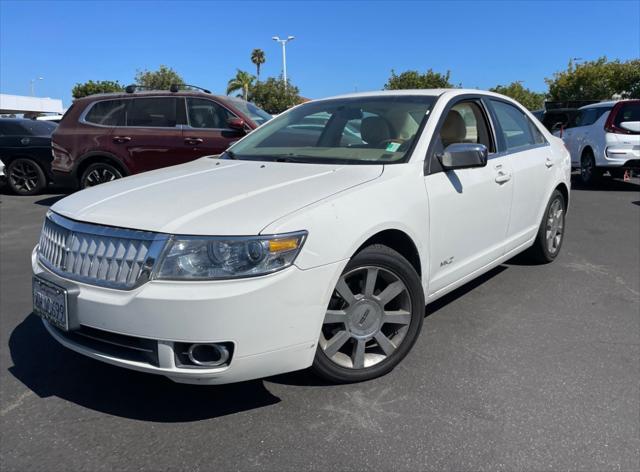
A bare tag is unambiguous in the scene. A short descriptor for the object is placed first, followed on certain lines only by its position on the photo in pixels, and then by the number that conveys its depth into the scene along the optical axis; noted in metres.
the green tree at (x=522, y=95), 62.99
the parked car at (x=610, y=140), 9.74
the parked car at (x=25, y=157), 10.06
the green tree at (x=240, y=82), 52.91
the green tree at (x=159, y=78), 48.00
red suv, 7.78
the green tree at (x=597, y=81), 31.34
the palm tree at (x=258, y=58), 66.72
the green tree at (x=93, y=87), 57.28
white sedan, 2.28
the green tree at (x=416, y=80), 48.81
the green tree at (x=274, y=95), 46.41
